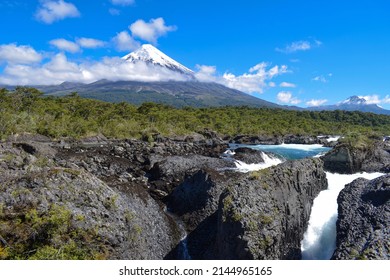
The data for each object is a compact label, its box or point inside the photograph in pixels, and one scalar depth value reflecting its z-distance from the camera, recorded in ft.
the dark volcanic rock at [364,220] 29.59
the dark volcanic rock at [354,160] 81.00
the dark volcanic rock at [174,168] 67.36
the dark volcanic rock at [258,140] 205.67
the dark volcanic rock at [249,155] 106.42
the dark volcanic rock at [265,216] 34.12
